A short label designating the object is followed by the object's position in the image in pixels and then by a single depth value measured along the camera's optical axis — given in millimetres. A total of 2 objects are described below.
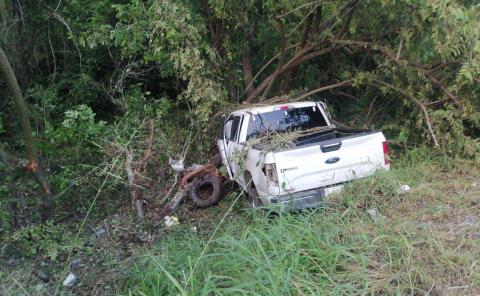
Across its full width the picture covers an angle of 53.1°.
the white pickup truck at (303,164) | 5785
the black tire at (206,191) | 7809
